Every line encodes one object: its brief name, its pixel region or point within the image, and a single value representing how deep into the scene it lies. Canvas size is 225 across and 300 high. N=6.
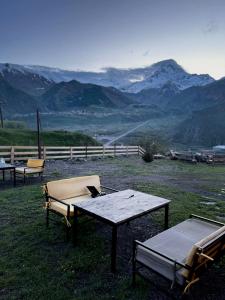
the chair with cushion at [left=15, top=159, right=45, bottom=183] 8.89
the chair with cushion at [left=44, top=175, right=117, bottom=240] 4.27
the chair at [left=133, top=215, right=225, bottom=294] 2.40
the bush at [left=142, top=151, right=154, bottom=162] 16.76
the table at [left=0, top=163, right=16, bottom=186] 8.07
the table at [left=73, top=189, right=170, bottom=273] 3.32
